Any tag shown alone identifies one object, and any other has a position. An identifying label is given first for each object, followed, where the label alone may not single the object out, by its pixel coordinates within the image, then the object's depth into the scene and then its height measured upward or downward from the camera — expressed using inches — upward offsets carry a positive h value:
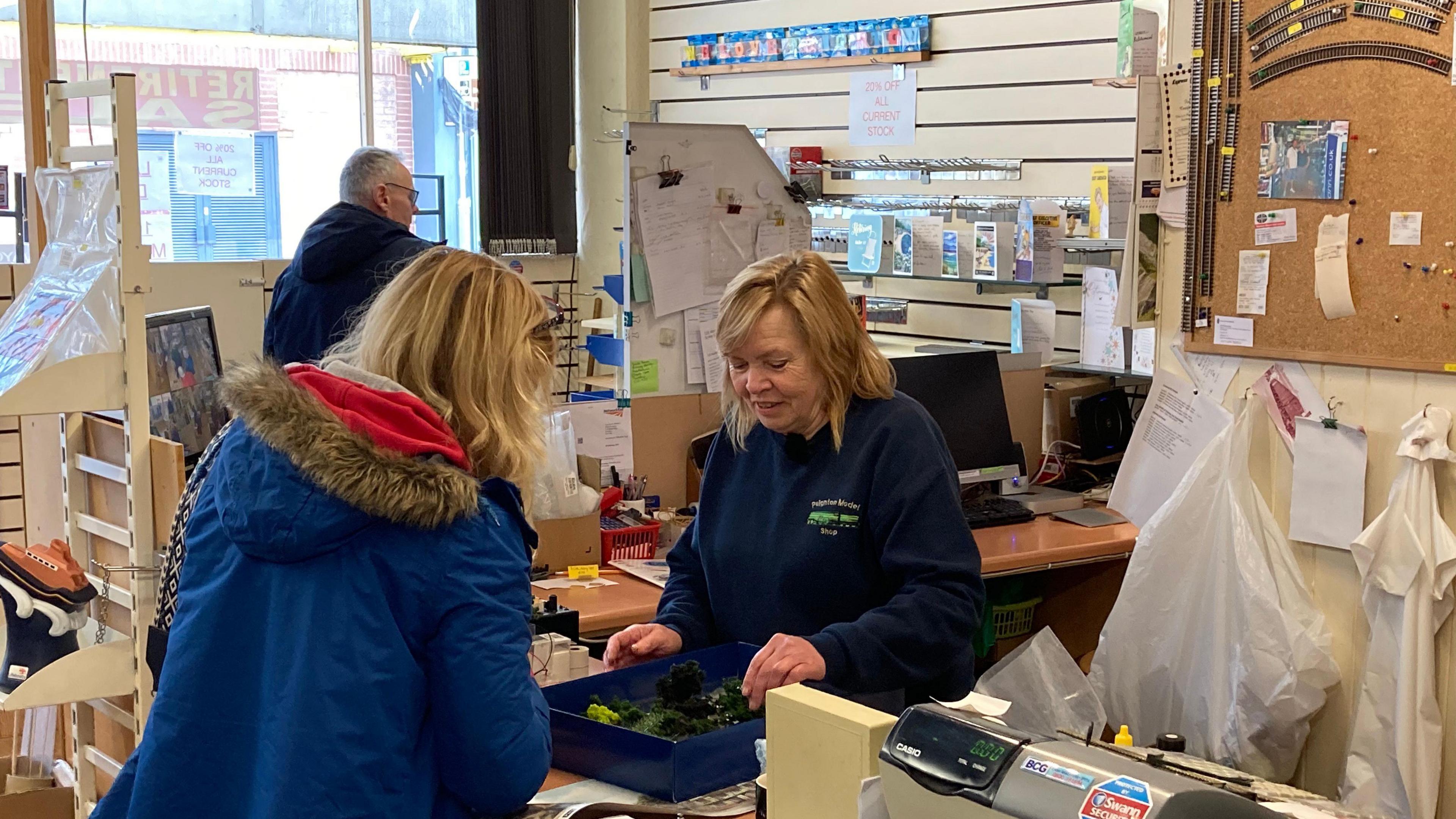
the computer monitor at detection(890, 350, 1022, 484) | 161.3 -19.0
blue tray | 73.0 -27.1
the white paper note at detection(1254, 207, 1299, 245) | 132.1 +1.2
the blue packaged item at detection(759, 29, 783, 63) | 261.9 +36.5
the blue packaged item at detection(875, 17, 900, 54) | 237.1 +34.5
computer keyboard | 155.7 -30.3
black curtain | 301.0 +25.0
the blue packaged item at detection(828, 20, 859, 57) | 246.4 +35.9
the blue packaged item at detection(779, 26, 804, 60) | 258.1 +36.3
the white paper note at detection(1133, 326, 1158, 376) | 175.8 -13.8
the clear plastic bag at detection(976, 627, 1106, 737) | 105.6 -33.3
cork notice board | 120.6 +4.0
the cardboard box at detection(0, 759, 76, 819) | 127.1 -50.5
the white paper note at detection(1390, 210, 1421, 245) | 122.3 +1.0
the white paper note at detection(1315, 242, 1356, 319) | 128.1 -3.8
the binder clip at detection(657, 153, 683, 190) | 156.5 +7.5
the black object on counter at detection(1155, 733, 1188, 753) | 67.6 -24.4
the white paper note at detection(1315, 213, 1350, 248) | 127.9 +0.8
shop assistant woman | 88.3 -17.3
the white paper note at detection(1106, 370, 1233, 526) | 142.6 -21.1
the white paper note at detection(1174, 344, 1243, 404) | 139.8 -13.0
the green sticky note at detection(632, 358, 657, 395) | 155.3 -14.7
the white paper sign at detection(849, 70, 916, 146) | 238.7 +22.5
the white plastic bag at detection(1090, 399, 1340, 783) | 129.0 -36.9
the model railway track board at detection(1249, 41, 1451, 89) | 120.3 +16.2
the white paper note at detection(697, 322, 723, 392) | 159.2 -13.2
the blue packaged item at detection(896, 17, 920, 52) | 233.9 +34.2
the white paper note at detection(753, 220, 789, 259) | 165.8 +0.2
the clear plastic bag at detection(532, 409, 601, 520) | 134.2 -23.3
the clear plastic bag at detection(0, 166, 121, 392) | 109.0 -3.5
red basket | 142.9 -30.4
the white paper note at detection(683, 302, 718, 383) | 158.9 -11.1
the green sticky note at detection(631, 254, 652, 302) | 155.3 -4.4
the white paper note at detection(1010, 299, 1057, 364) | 207.0 -12.5
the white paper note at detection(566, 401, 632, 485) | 149.8 -20.2
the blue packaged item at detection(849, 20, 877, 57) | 242.4 +34.7
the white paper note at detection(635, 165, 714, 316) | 155.4 +0.7
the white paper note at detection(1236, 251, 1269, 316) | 135.1 -4.0
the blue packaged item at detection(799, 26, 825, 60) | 253.6 +35.7
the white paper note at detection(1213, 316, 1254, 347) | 137.2 -8.9
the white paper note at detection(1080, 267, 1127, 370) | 182.2 -10.7
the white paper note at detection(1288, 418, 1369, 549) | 128.3 -22.6
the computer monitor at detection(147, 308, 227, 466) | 124.1 -12.1
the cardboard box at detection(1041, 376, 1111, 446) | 180.7 -21.2
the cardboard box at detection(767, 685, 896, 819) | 51.2 -19.1
